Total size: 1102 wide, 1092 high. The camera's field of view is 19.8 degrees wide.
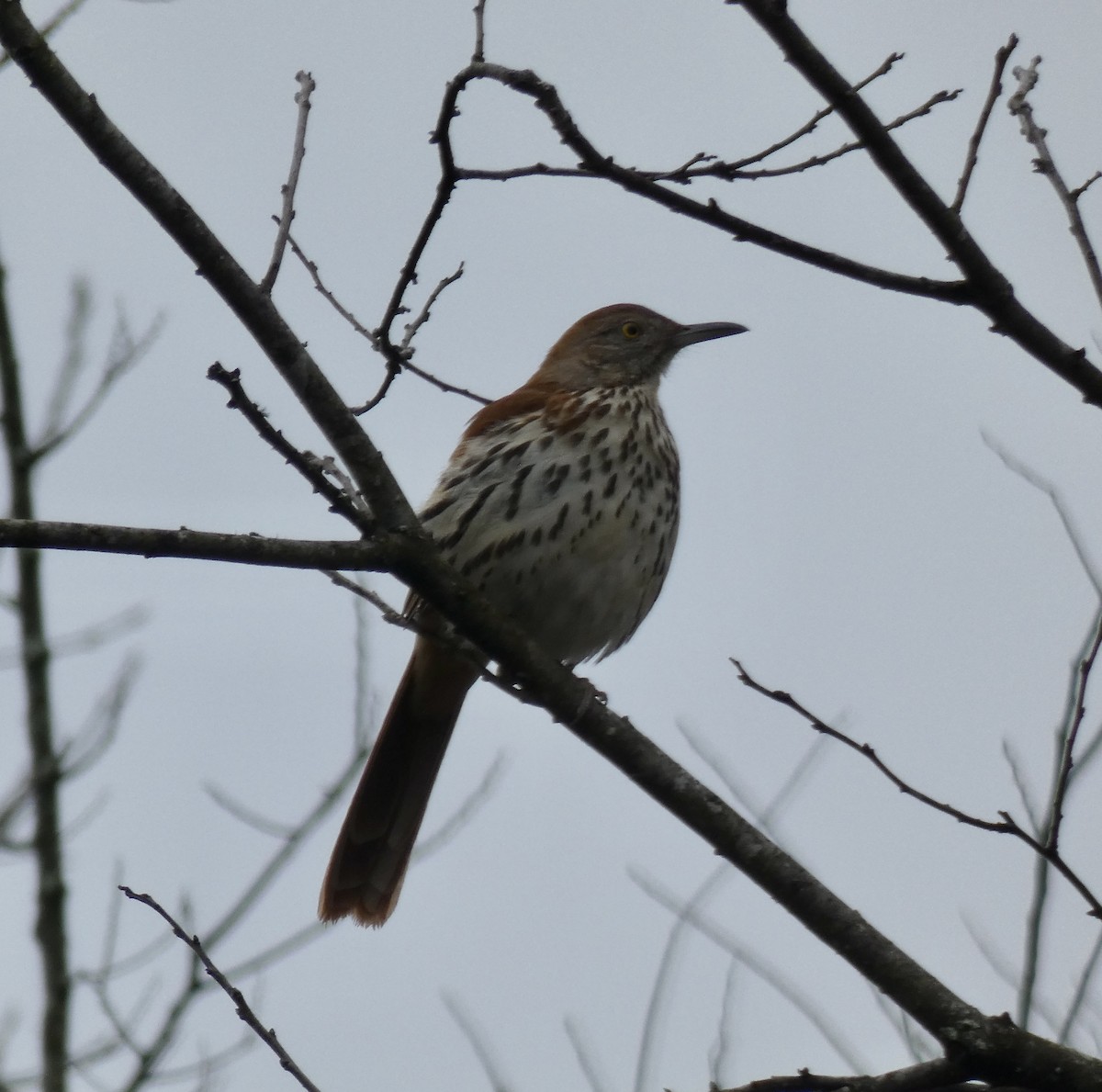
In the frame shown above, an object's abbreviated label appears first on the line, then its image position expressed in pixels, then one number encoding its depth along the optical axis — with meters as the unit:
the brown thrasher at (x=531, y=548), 9.91
